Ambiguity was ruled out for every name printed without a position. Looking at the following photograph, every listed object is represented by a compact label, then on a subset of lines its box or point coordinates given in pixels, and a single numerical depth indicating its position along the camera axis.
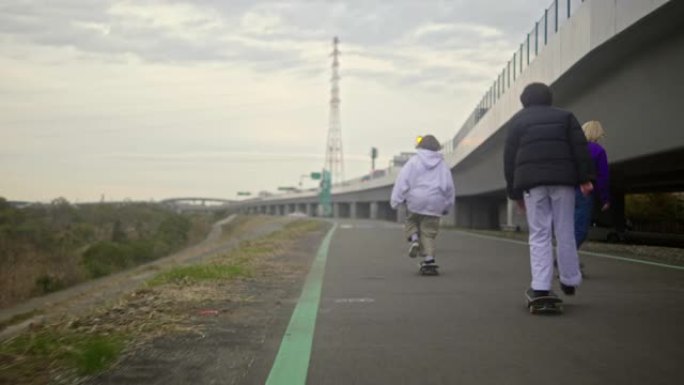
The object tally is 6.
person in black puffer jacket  6.16
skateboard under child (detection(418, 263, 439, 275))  9.38
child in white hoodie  9.73
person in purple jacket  7.97
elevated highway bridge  13.23
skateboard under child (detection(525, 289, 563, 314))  6.10
